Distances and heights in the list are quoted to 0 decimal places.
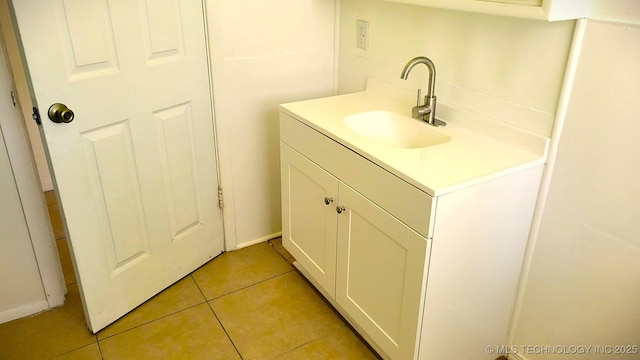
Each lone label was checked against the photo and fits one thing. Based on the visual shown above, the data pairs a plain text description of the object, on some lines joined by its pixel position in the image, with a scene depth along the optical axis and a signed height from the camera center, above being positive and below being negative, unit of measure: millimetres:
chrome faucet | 1600 -407
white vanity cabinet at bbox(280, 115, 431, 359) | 1386 -846
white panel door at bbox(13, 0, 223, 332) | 1498 -529
